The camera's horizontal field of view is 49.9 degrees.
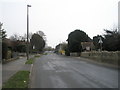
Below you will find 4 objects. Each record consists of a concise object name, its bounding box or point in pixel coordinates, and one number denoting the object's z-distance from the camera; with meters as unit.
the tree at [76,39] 41.22
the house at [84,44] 39.86
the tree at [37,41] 62.85
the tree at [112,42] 21.01
